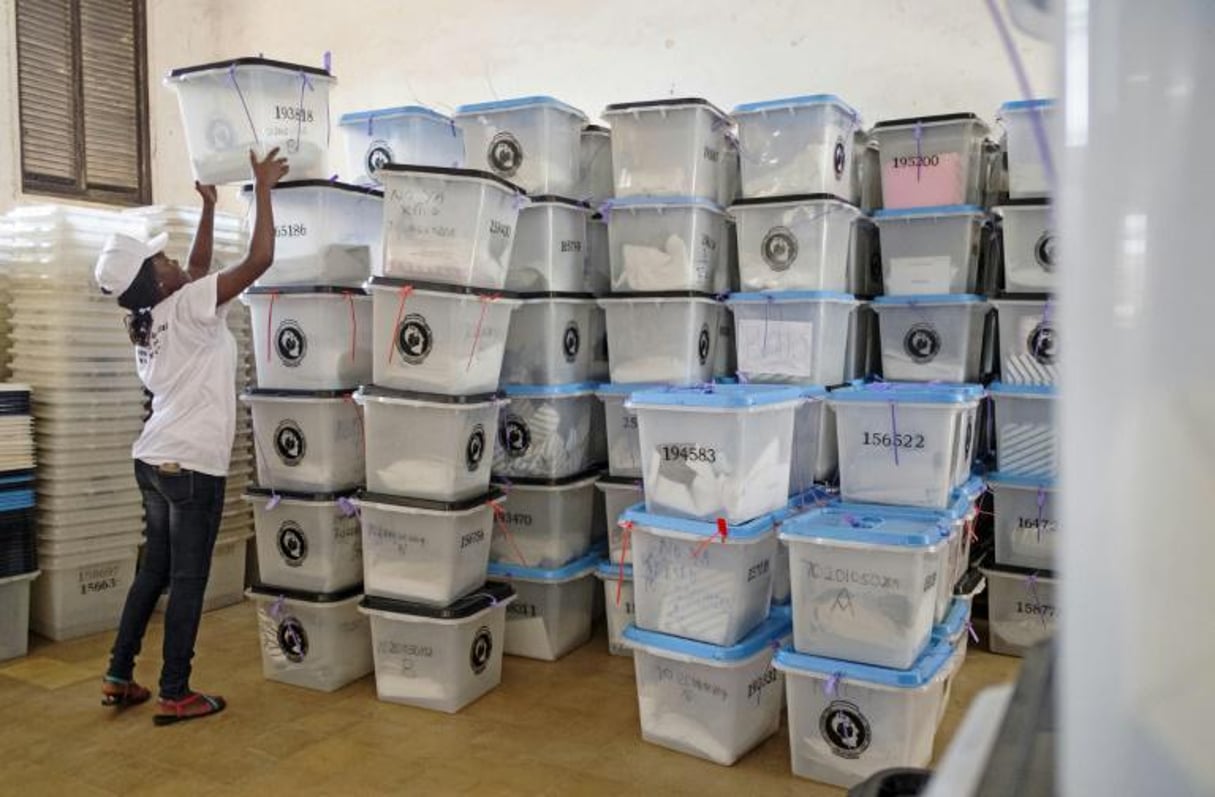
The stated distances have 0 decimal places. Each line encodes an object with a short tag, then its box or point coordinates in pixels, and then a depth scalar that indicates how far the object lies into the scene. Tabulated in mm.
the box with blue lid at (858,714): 2248
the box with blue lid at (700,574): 2457
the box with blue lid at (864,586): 2234
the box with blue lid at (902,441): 2586
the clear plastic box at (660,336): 3189
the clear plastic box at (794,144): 3164
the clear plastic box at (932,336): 3346
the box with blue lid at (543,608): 3268
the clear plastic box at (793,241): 3168
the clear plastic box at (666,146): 3184
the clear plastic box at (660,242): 3211
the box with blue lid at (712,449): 2455
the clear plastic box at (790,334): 3162
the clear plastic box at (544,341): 3238
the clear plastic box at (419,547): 2795
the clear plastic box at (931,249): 3340
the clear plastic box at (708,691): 2449
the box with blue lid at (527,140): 3256
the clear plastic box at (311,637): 2975
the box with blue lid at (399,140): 3500
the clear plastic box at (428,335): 2746
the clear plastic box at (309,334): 2920
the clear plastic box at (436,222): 2725
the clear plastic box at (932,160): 3334
